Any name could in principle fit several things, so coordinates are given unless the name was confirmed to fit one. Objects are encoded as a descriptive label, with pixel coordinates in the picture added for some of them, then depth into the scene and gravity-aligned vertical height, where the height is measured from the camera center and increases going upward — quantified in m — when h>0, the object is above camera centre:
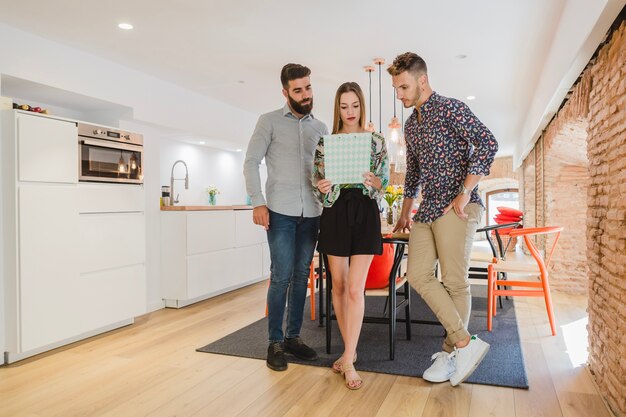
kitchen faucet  5.14 +0.30
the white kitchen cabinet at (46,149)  2.83 +0.36
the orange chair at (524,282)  3.08 -0.51
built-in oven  3.27 +0.38
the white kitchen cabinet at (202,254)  4.26 -0.48
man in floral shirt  2.07 +0.00
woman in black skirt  2.20 -0.06
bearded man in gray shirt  2.40 +0.08
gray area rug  2.39 -0.87
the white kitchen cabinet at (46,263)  2.82 -0.37
